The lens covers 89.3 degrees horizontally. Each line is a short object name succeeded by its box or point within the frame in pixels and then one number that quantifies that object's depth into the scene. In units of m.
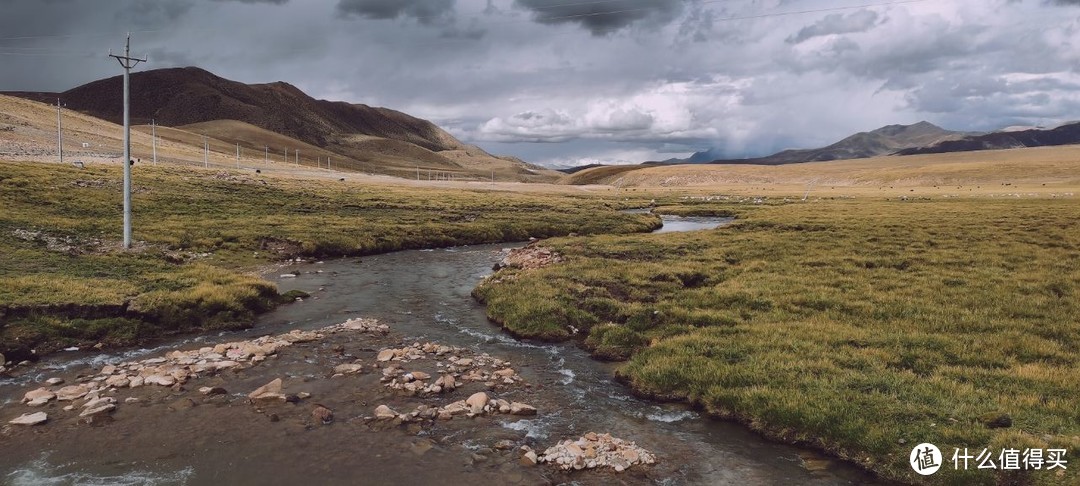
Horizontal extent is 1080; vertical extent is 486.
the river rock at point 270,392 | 13.99
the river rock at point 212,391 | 14.26
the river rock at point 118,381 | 14.57
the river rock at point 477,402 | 13.58
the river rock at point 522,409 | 13.60
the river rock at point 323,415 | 12.95
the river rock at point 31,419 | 12.20
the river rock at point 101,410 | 12.77
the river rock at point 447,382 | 14.93
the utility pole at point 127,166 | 29.39
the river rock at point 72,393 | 13.58
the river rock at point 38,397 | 13.25
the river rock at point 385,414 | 13.04
